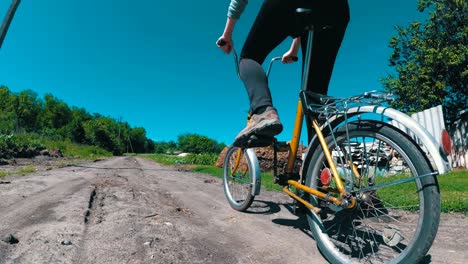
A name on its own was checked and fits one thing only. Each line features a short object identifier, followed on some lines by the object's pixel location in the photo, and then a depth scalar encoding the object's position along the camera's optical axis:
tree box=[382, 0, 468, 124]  19.47
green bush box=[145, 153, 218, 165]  26.32
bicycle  1.38
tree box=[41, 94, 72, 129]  71.44
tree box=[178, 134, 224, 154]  110.64
